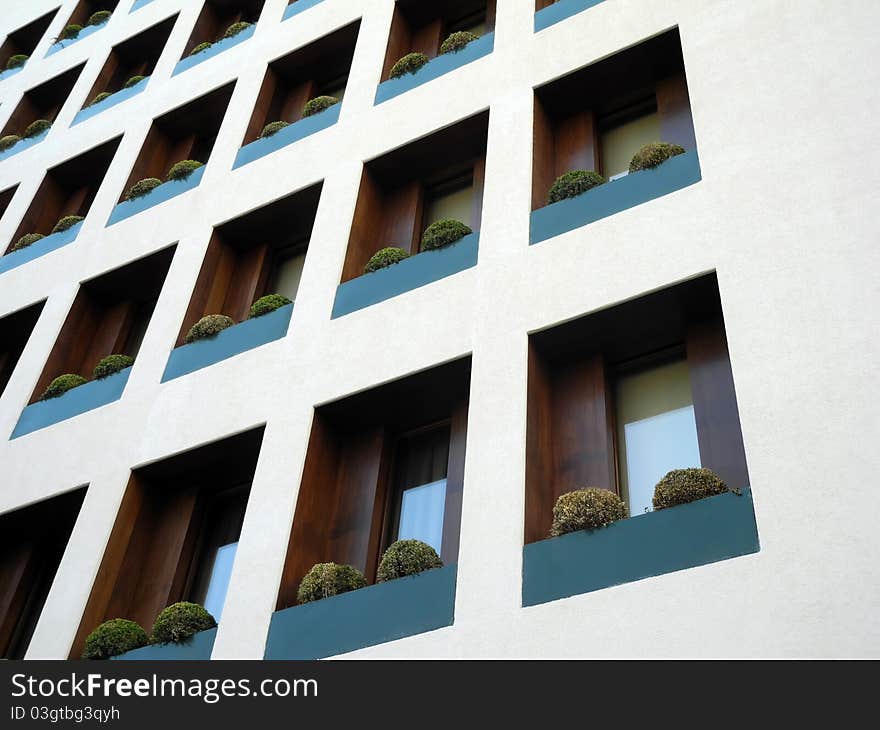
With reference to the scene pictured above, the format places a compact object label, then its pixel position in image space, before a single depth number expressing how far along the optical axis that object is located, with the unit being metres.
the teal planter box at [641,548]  9.64
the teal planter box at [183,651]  12.09
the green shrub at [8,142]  25.56
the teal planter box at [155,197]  19.69
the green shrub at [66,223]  21.06
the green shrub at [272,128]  19.25
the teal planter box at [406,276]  14.20
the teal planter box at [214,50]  22.69
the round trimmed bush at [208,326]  16.08
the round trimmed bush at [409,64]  18.00
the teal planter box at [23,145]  25.02
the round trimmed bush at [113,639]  12.74
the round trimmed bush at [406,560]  11.46
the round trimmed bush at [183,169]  19.91
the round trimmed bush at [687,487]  10.24
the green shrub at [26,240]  21.64
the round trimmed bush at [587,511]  10.58
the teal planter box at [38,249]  20.75
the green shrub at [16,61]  29.34
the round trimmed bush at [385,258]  14.98
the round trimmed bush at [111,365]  16.89
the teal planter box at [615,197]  13.08
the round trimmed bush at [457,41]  17.67
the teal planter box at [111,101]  23.80
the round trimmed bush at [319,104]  18.91
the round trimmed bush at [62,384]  17.27
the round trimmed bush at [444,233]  14.53
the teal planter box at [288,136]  18.41
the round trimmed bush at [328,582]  11.82
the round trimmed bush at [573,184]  13.95
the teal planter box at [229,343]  15.32
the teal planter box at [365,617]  10.88
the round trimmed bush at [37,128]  25.27
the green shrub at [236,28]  22.94
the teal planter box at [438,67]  17.31
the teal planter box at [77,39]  27.90
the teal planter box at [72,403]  16.45
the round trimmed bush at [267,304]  15.73
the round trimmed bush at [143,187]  20.33
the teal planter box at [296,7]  21.88
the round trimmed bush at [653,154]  13.47
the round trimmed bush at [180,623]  12.45
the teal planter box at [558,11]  16.58
